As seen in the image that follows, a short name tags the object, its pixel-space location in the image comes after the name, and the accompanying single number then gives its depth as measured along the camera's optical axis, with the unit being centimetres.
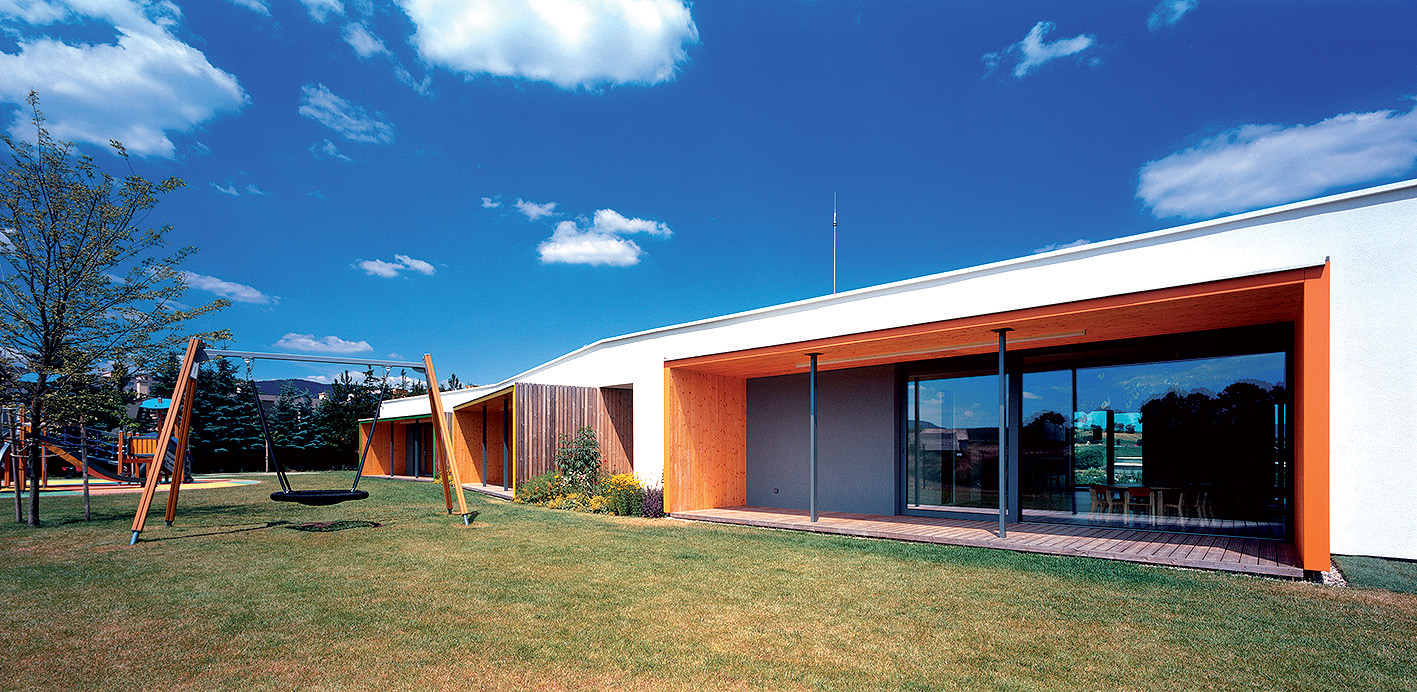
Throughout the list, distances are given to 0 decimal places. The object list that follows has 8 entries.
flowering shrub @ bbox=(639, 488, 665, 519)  1130
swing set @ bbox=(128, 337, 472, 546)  820
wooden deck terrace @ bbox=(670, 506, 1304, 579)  625
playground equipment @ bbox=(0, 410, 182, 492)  1684
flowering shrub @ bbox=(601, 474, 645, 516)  1171
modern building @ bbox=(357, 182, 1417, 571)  557
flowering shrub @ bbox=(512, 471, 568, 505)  1354
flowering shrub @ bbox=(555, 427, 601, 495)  1367
